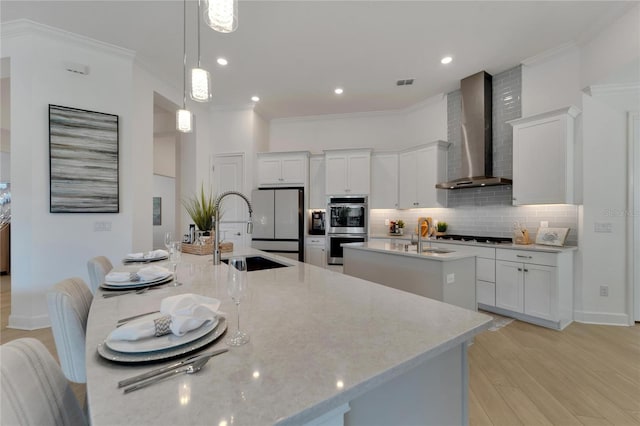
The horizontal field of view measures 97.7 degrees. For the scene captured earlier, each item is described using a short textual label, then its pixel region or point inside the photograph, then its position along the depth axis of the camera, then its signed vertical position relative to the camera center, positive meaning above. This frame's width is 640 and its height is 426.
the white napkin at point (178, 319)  0.76 -0.31
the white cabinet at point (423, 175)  4.41 +0.62
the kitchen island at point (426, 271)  2.49 -0.58
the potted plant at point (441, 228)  4.49 -0.24
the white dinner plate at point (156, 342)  0.71 -0.35
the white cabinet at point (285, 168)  5.11 +0.82
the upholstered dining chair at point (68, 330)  1.09 -0.47
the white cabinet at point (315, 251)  4.91 -0.68
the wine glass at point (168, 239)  1.77 -0.18
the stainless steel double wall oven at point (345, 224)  4.83 -0.20
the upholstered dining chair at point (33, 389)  0.55 -0.39
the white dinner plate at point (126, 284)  1.35 -0.35
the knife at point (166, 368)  0.61 -0.37
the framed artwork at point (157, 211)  5.80 +0.03
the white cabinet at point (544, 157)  3.12 +0.66
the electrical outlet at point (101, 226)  3.25 -0.16
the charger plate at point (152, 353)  0.68 -0.36
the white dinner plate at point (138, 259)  2.06 -0.35
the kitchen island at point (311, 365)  0.54 -0.37
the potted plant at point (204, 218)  2.60 -0.05
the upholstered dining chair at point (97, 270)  1.69 -0.36
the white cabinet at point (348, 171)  4.91 +0.74
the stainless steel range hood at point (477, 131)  3.89 +1.18
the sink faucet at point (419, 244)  2.78 -0.31
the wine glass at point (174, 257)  1.47 -0.25
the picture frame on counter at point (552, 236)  3.21 -0.26
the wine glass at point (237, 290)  0.80 -0.23
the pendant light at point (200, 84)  1.94 +0.89
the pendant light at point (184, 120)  2.47 +0.82
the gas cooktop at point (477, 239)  3.76 -0.36
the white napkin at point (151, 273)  1.43 -0.32
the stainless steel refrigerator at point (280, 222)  4.87 -0.16
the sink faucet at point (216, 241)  1.96 -0.20
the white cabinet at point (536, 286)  2.95 -0.80
